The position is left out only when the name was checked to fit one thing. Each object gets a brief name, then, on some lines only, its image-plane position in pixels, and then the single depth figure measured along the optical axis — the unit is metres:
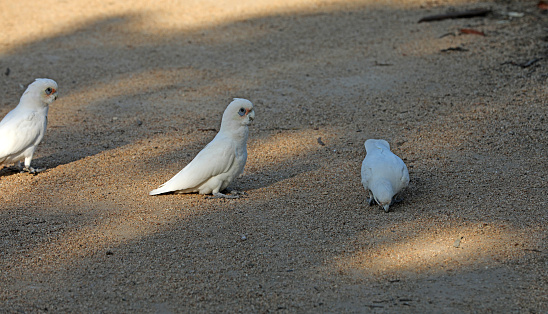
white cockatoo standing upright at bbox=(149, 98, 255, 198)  8.60
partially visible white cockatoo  9.55
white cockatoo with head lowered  7.96
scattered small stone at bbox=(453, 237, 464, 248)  7.15
